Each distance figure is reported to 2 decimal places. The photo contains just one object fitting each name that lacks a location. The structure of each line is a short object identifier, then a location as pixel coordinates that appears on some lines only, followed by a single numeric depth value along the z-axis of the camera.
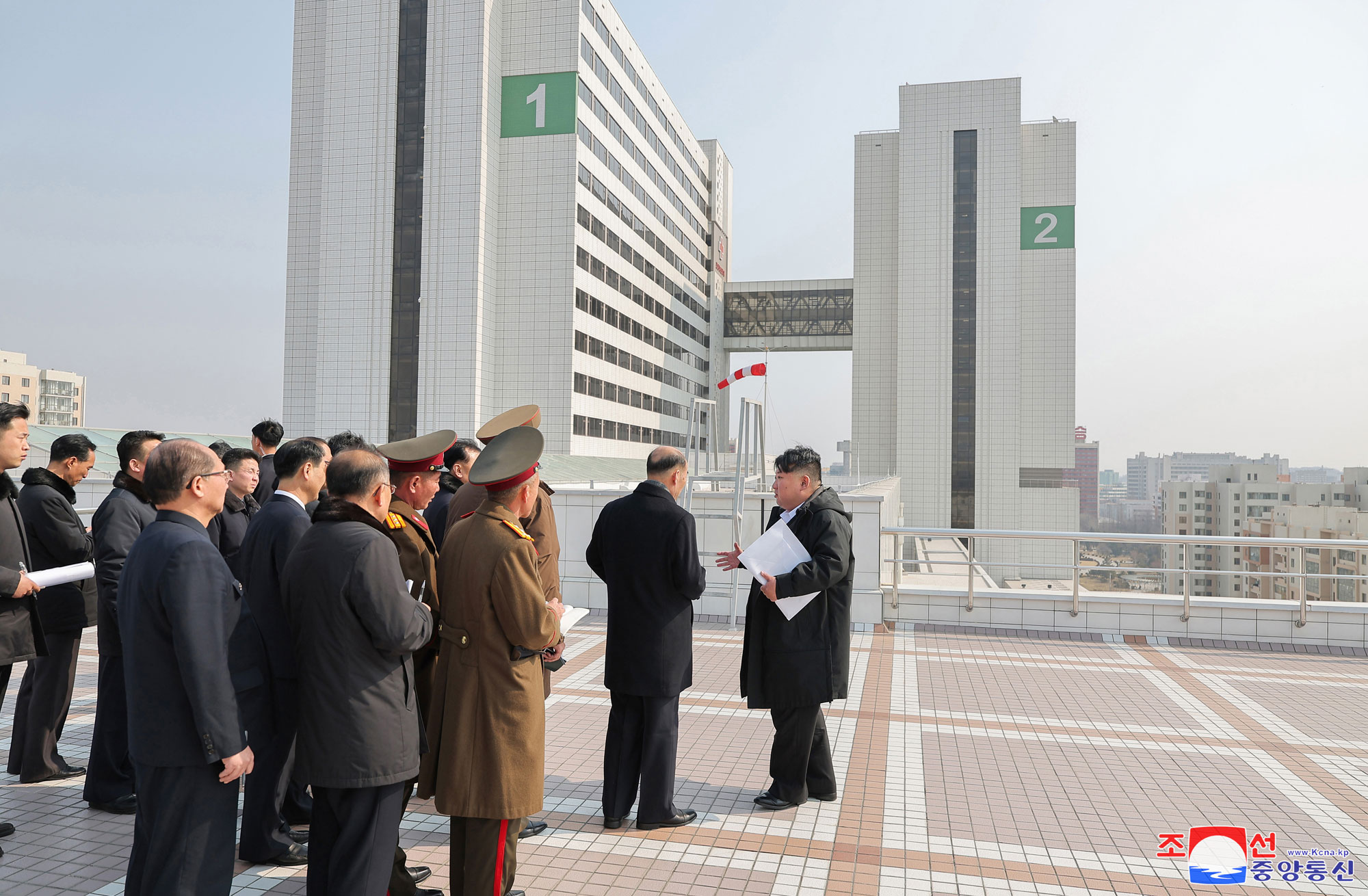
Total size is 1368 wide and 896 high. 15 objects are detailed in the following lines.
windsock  12.25
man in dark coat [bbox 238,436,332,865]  3.23
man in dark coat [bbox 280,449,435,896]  2.91
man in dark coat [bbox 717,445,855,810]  4.54
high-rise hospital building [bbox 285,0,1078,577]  38.31
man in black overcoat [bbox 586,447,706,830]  4.32
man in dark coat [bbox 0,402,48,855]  4.27
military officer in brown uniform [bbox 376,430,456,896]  3.41
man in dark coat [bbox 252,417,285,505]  6.21
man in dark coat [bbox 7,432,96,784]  4.79
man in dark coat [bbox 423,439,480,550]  5.29
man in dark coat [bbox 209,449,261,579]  5.12
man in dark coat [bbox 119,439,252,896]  2.74
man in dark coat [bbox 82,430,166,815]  4.40
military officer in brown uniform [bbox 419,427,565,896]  3.20
